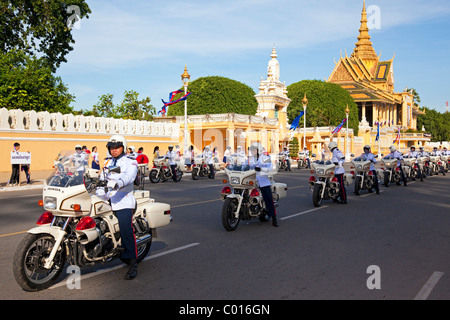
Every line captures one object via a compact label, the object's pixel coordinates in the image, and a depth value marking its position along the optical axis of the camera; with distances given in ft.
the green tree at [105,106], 219.94
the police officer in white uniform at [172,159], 66.71
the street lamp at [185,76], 92.17
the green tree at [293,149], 175.61
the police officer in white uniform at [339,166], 39.86
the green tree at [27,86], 98.07
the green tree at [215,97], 195.72
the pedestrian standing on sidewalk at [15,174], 60.64
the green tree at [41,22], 93.04
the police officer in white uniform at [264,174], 29.34
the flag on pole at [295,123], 141.32
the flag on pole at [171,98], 99.58
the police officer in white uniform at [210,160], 76.38
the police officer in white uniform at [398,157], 61.31
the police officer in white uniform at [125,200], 17.61
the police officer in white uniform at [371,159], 48.75
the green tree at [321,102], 237.25
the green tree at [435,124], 405.18
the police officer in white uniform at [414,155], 71.13
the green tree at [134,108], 207.72
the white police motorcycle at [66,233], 15.80
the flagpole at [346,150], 183.57
